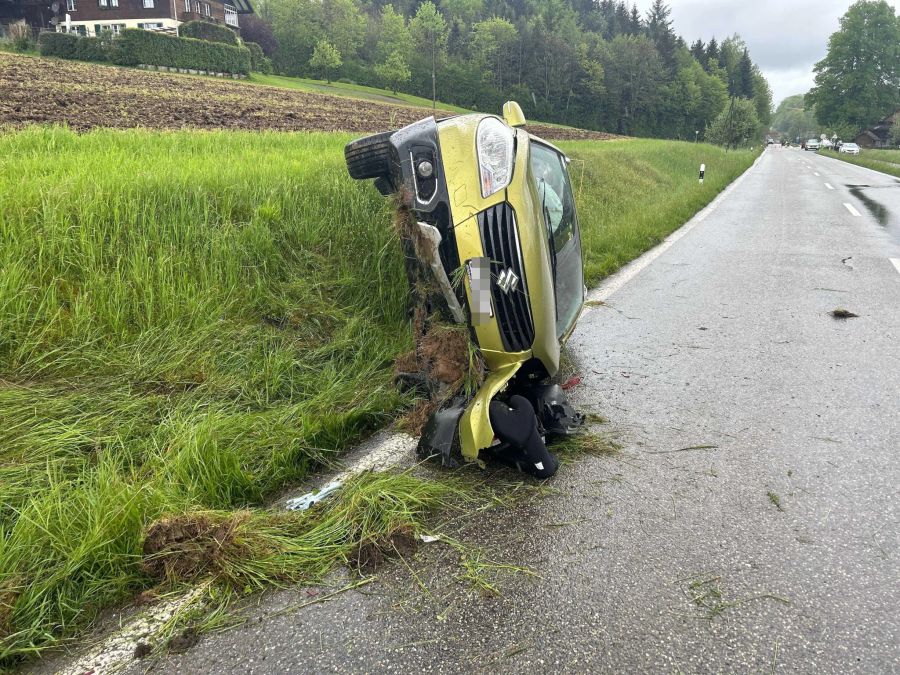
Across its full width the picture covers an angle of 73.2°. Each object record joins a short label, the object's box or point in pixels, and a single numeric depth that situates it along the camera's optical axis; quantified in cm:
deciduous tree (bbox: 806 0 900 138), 8912
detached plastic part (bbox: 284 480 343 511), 250
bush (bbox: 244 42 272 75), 4994
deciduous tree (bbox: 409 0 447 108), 7350
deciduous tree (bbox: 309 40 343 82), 6209
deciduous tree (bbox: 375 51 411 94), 6825
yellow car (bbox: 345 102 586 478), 282
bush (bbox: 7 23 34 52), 3659
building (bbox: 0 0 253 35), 5059
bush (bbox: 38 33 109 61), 3481
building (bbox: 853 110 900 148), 9144
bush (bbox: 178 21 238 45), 4606
